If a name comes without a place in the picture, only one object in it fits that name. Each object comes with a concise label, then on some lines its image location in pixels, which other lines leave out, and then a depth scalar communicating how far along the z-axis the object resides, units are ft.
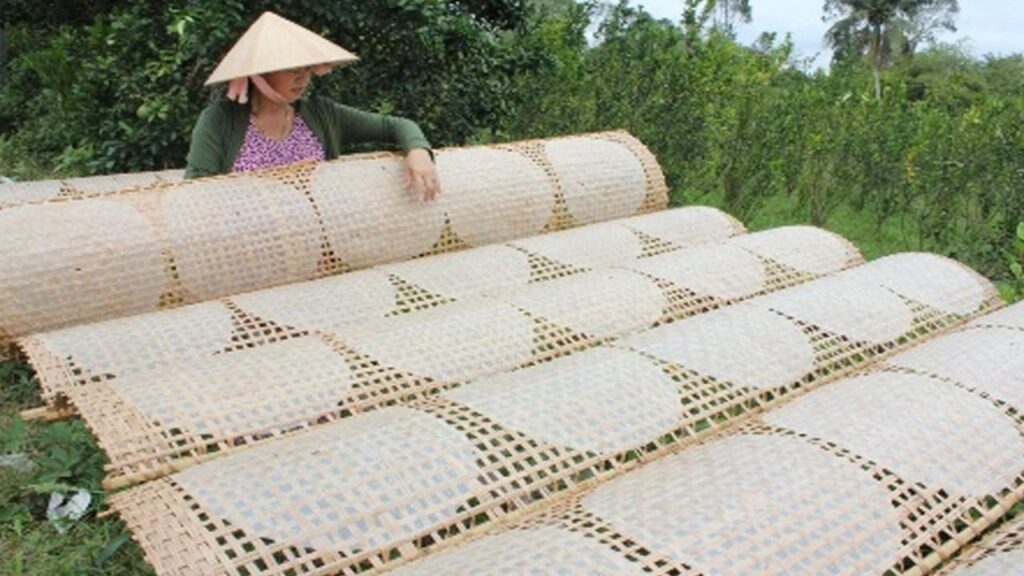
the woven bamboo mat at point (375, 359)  6.21
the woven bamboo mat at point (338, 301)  7.40
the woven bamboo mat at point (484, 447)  5.14
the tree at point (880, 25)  183.83
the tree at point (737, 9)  189.15
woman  10.18
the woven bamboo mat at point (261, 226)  8.39
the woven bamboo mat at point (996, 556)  5.22
